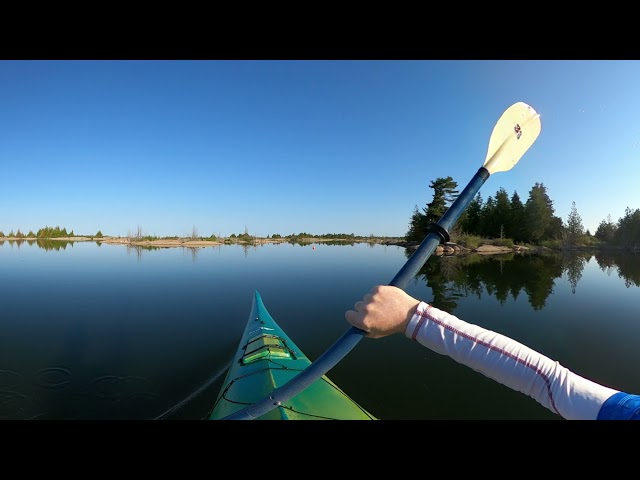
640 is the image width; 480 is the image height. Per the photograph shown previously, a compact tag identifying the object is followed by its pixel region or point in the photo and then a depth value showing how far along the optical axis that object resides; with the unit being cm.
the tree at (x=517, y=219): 3925
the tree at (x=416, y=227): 4044
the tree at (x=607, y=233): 4041
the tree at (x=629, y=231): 3725
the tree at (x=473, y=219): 4256
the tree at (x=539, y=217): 3756
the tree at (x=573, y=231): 3947
